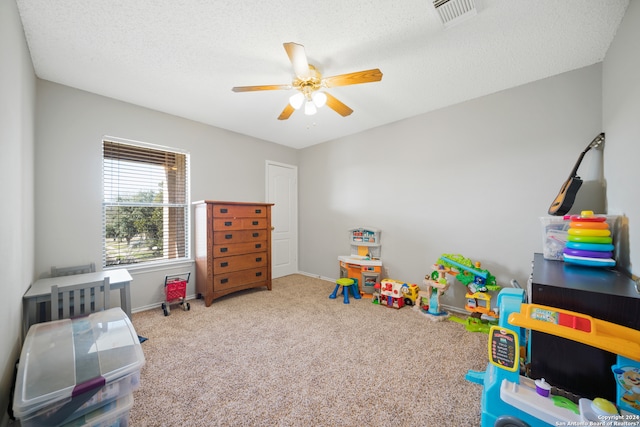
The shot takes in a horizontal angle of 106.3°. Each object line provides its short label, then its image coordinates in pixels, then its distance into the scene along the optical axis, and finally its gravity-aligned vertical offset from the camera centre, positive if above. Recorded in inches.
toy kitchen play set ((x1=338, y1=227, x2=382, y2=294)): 128.6 -26.4
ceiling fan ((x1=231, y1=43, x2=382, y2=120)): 65.1 +40.0
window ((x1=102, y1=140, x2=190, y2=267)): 106.2 +5.1
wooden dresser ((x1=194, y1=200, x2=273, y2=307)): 116.4 -17.4
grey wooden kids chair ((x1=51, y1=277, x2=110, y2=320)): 71.6 -26.6
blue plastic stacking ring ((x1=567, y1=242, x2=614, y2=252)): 59.0 -8.9
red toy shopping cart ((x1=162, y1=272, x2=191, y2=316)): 109.0 -36.2
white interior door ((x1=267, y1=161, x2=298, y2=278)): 166.6 -1.3
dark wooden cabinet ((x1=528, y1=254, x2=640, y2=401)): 39.8 -23.0
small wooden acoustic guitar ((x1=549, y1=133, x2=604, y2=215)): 73.0 +6.5
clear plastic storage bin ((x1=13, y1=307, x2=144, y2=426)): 38.7 -28.6
